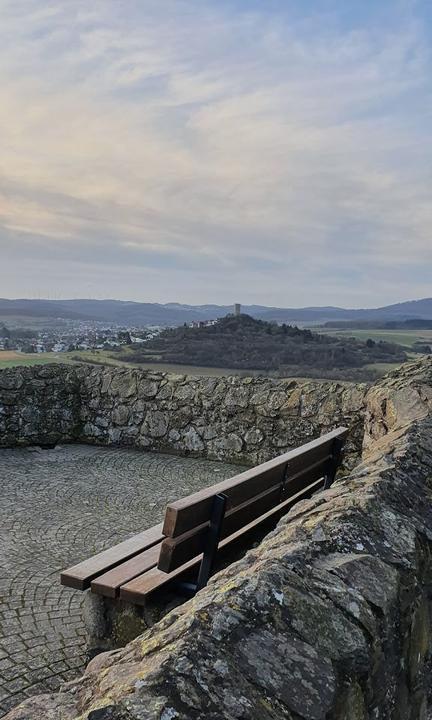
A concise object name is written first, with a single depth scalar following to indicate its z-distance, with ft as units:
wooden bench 10.27
